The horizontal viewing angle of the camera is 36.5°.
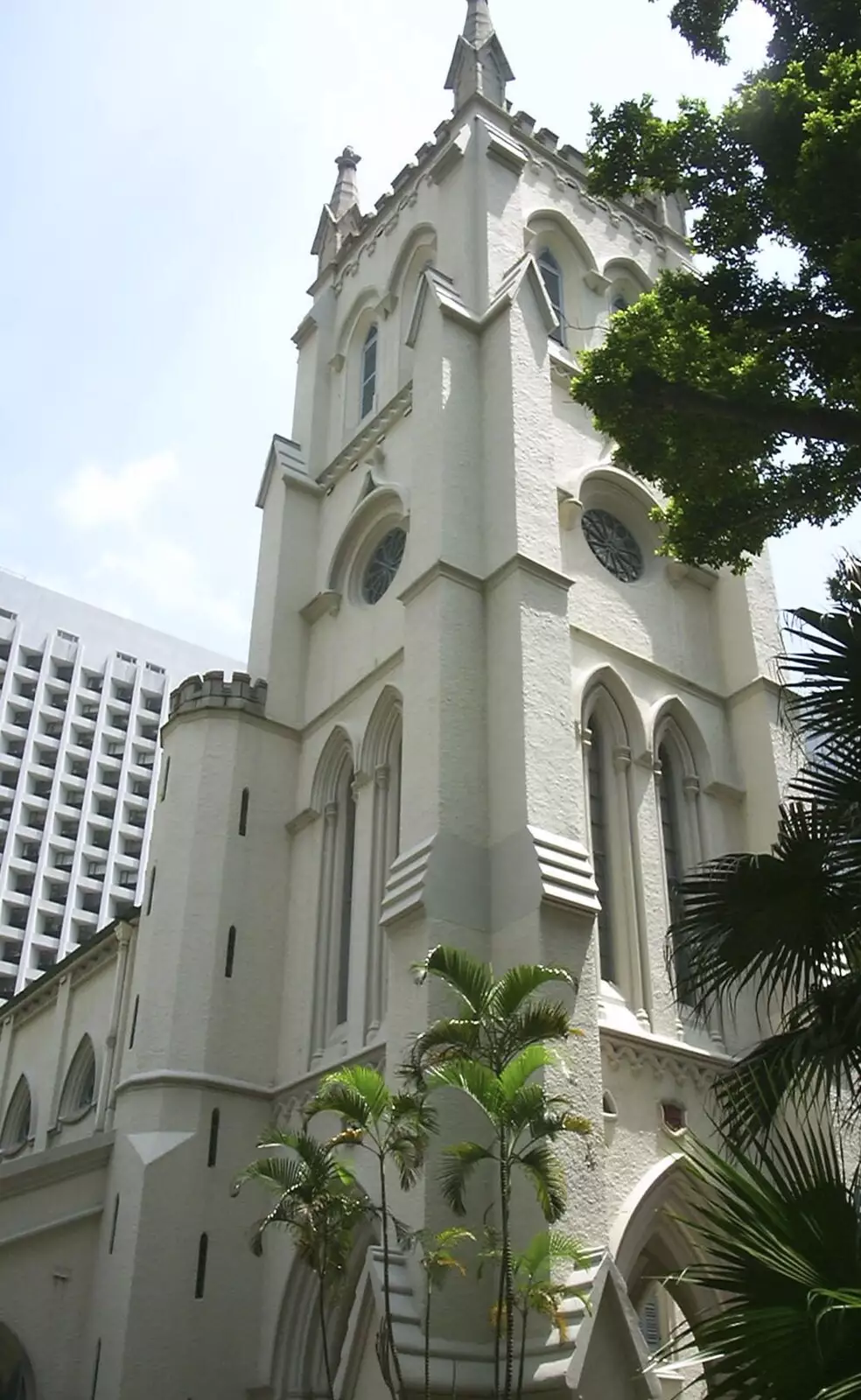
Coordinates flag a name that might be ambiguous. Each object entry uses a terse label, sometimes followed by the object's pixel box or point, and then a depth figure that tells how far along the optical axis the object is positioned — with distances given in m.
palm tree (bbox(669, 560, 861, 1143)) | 8.34
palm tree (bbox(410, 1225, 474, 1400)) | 9.77
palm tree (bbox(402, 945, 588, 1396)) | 10.15
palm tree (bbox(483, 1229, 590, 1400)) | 9.61
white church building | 13.31
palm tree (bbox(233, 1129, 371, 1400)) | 10.15
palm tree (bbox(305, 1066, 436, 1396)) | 9.97
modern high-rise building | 60.16
